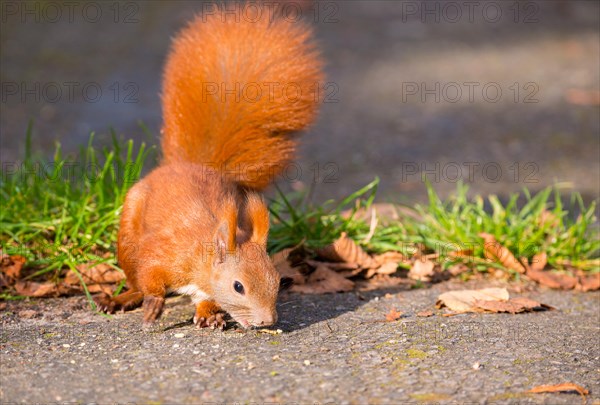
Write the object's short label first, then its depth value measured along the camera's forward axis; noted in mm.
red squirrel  6199
